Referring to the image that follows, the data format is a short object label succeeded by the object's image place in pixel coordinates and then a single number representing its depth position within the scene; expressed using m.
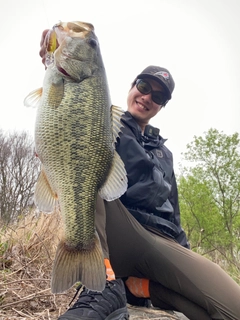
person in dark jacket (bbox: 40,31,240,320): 1.94
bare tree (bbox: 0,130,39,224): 16.12
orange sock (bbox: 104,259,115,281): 1.65
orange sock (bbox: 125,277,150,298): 2.22
